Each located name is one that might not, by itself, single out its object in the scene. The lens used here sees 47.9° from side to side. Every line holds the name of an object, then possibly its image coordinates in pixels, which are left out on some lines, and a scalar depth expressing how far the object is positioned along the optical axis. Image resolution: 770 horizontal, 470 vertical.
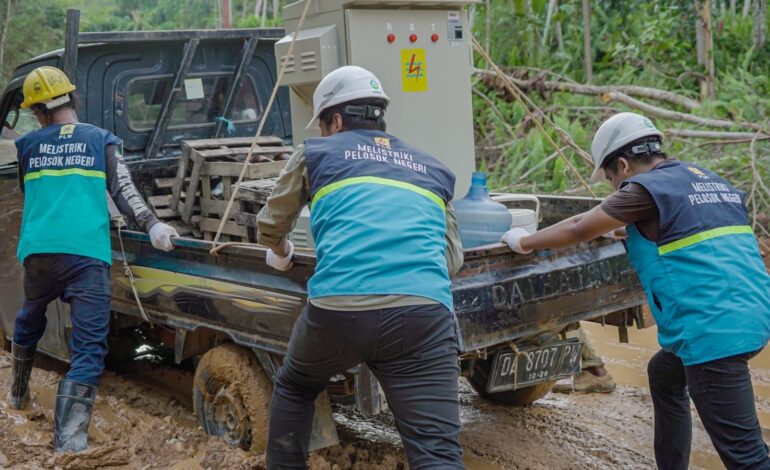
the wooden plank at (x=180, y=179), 4.90
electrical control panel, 4.27
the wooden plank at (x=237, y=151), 4.76
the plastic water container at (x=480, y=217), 3.87
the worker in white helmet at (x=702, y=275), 3.01
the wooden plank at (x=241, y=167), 4.57
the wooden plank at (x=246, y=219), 4.35
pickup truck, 3.55
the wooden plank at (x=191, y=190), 4.77
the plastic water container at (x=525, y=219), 3.94
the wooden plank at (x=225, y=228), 4.50
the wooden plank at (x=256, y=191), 4.23
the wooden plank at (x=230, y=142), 4.91
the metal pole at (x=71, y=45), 4.77
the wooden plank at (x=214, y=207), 4.62
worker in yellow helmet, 4.08
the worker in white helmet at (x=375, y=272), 2.78
